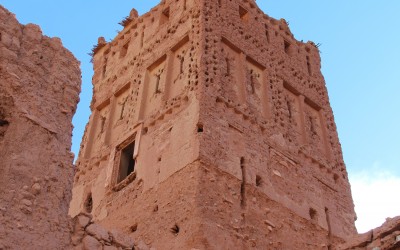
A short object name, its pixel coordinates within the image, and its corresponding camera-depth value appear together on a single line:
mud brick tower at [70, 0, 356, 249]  10.02
